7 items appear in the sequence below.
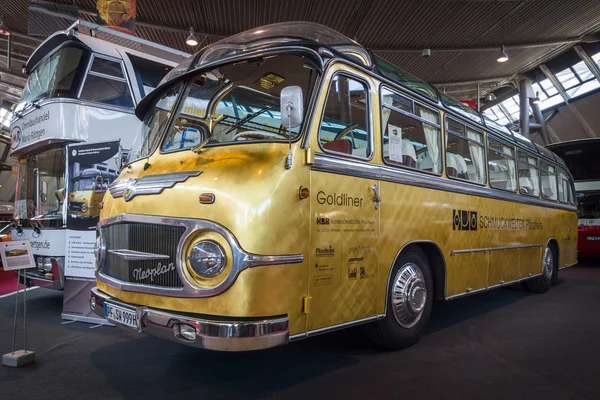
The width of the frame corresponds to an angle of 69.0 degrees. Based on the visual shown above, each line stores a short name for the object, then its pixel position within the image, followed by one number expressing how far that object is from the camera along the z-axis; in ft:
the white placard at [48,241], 20.40
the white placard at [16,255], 13.88
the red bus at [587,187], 45.34
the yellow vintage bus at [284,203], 9.93
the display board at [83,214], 18.94
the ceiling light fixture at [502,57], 48.83
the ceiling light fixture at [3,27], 44.61
